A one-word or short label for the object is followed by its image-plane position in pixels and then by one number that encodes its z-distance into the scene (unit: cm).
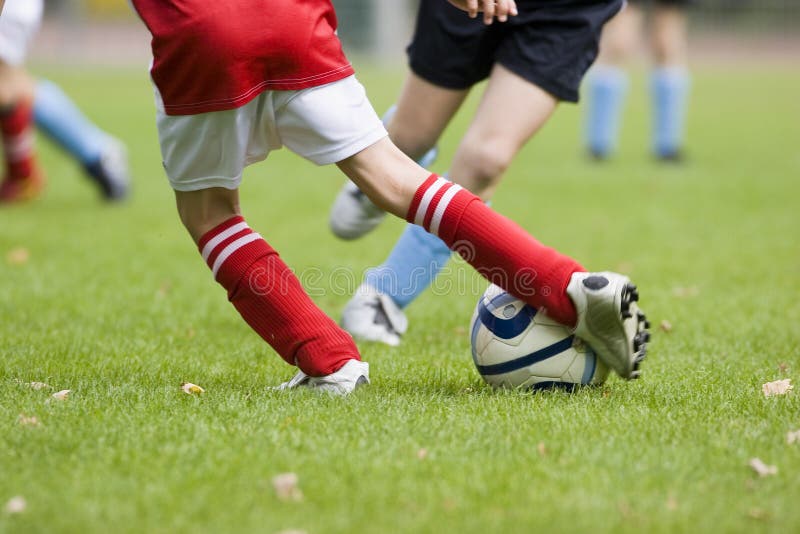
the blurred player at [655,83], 1727
